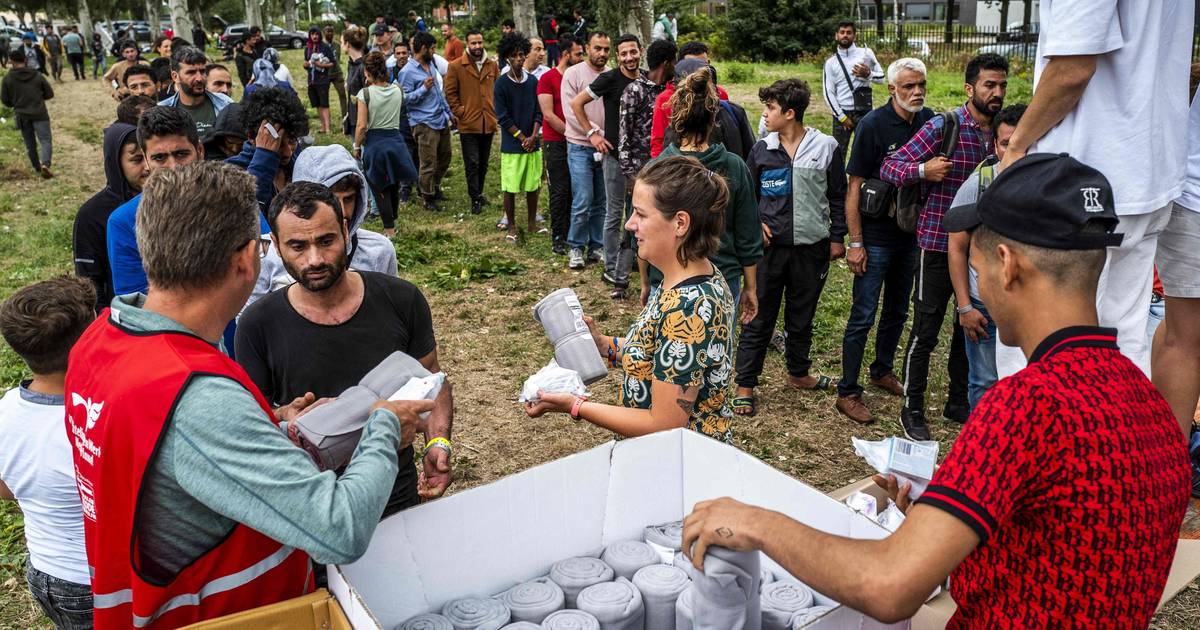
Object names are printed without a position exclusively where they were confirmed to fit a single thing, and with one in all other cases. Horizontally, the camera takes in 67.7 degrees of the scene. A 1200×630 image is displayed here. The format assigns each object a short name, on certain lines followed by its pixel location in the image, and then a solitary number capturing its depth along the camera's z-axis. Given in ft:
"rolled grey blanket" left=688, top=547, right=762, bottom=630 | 5.92
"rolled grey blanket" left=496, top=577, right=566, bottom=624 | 7.95
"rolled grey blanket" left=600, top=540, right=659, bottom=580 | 8.48
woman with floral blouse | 9.47
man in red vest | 5.77
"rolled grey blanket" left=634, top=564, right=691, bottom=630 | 8.05
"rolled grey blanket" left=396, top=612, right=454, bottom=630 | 7.64
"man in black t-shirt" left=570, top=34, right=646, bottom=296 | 25.41
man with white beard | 17.70
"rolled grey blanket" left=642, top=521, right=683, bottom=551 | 8.77
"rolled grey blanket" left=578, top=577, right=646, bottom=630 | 7.79
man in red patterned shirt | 4.93
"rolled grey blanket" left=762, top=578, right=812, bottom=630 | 7.71
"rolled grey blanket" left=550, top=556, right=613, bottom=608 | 8.23
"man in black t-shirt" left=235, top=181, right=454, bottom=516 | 9.80
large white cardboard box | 7.70
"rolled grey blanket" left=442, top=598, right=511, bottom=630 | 7.80
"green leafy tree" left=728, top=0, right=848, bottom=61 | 91.81
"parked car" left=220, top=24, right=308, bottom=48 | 120.88
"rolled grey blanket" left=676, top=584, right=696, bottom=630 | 7.79
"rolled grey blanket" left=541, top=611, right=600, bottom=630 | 7.63
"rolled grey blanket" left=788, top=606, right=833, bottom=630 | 7.48
